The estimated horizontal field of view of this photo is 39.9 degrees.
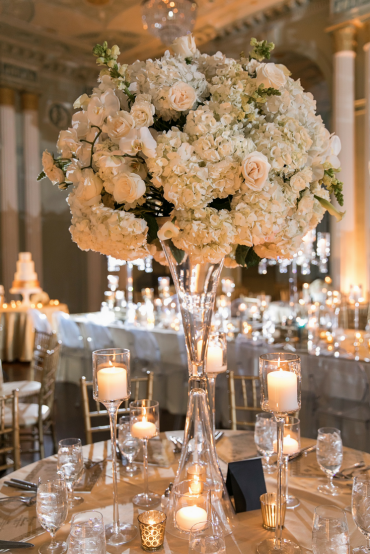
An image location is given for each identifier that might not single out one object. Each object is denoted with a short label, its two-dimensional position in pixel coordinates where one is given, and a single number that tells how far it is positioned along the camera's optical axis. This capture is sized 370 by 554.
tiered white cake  7.84
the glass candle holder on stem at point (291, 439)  1.49
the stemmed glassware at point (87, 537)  1.01
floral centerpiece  1.15
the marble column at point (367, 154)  7.32
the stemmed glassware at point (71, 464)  1.47
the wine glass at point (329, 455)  1.56
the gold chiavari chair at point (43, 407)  3.39
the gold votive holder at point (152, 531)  1.20
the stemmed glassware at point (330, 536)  1.00
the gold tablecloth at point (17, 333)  7.26
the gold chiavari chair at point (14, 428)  2.18
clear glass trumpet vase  1.33
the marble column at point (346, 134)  7.58
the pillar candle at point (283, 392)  1.16
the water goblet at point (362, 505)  1.07
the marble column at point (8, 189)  10.06
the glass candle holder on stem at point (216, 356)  1.71
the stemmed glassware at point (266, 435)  1.66
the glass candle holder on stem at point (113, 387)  1.31
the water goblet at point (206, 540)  1.01
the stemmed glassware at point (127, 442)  1.67
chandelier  6.95
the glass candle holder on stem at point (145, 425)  1.50
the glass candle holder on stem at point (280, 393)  1.16
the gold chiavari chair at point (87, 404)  2.25
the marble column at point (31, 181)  10.45
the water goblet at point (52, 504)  1.18
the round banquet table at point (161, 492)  1.26
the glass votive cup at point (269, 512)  1.32
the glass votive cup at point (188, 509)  1.18
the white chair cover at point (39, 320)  6.28
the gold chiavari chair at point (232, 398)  2.42
